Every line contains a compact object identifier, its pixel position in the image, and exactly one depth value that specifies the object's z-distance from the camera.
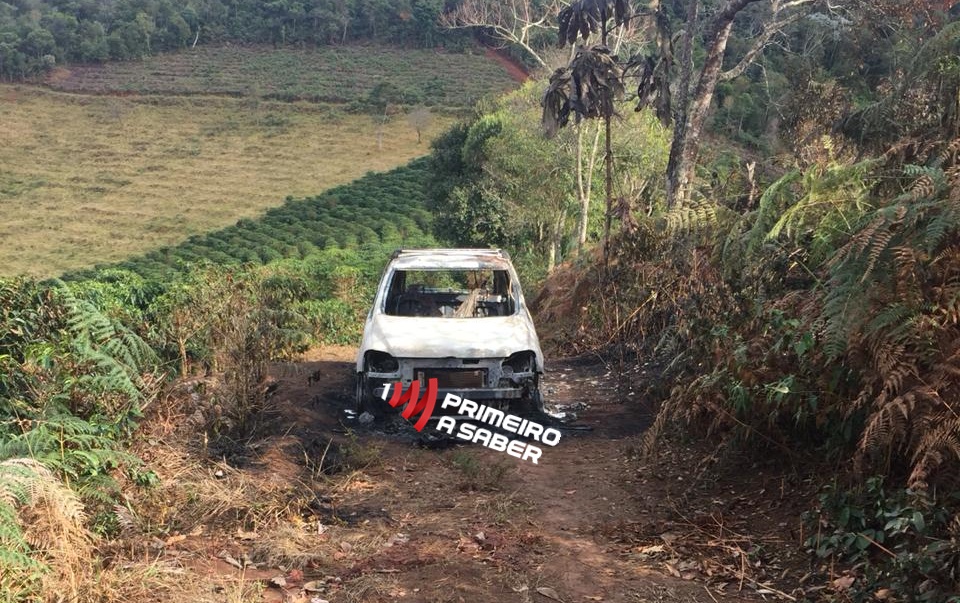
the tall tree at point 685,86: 12.90
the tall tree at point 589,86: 12.16
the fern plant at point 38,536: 3.50
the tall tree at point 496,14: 29.36
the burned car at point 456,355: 7.14
